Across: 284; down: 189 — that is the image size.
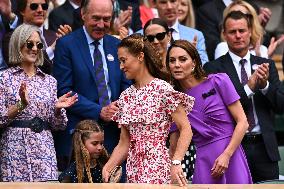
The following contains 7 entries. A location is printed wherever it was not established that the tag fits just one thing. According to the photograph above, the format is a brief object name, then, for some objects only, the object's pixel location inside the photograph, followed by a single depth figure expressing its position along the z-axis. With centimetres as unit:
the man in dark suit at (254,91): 2039
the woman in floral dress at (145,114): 1661
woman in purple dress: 1794
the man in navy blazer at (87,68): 1977
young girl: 1805
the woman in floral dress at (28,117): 1883
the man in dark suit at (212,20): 2389
